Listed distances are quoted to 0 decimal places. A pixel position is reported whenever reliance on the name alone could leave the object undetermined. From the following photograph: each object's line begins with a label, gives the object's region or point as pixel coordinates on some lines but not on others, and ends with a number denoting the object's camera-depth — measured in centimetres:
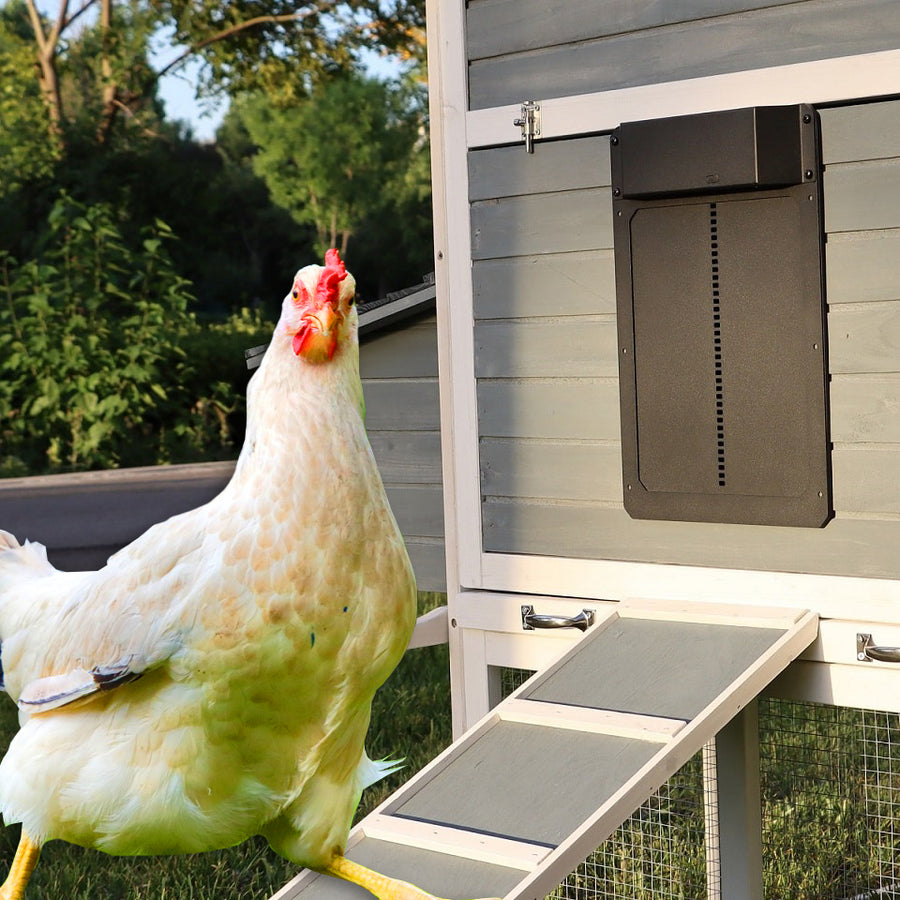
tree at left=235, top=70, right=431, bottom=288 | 1248
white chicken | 127
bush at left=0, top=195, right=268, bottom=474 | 934
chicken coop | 234
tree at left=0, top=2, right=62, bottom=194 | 1164
